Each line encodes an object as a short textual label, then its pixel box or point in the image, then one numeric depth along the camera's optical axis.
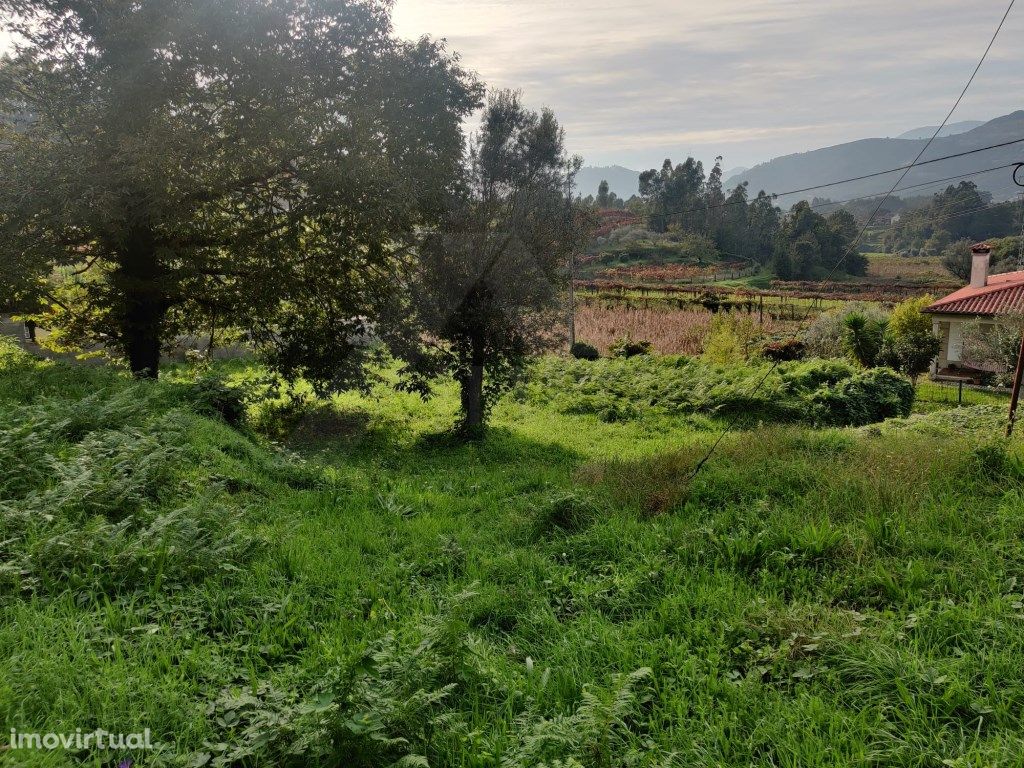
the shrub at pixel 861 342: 22.34
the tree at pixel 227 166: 10.02
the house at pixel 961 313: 24.42
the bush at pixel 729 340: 20.62
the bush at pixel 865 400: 13.51
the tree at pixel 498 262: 12.39
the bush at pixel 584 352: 24.05
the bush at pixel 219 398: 10.16
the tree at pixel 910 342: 22.06
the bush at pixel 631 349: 22.98
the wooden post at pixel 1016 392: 7.45
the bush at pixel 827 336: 23.62
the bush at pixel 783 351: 19.47
